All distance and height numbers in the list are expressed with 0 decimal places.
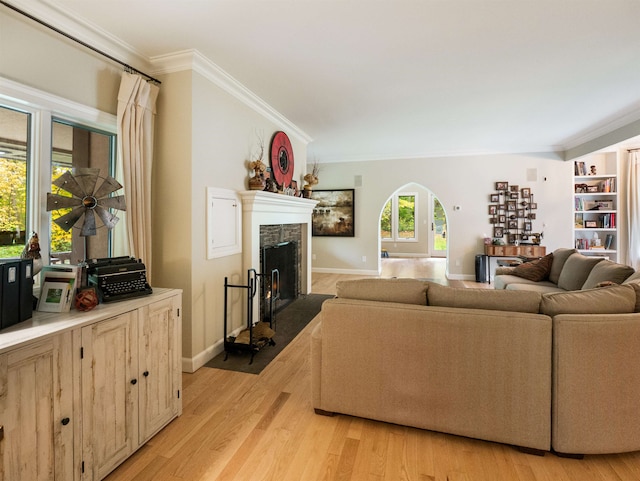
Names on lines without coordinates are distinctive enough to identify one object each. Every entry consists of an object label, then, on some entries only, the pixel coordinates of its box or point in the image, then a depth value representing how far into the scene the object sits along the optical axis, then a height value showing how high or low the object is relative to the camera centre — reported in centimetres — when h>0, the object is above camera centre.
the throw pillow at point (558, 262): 407 -28
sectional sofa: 170 -69
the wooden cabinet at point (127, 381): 155 -77
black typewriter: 180 -23
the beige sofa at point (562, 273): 302 -37
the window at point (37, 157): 199 +53
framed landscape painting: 741 +60
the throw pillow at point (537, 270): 425 -39
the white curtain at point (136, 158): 251 +62
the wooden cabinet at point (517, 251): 608 -20
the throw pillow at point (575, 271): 347 -33
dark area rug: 292 -107
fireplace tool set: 309 -96
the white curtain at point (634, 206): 582 +63
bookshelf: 614 +69
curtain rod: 189 +135
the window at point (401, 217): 1151 +79
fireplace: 357 +16
